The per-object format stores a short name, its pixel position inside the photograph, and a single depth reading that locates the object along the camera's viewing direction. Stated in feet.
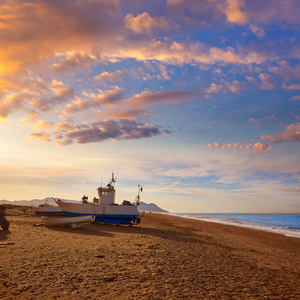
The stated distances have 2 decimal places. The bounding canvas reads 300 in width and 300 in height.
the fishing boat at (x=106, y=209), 99.71
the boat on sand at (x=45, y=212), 136.56
